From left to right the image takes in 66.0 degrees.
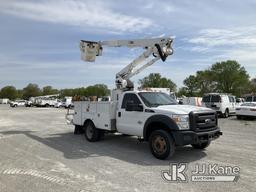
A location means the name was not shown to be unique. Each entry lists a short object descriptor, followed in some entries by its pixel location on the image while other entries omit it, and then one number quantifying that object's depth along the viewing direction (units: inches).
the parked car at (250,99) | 637.0
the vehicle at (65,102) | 1373.6
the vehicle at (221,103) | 639.7
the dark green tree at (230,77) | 1983.5
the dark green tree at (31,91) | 3218.6
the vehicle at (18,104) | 1728.4
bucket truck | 215.0
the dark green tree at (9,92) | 3512.1
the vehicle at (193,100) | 695.2
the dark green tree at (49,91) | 3339.0
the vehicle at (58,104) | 1488.8
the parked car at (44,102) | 1575.8
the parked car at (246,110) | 572.5
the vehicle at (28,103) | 1685.9
